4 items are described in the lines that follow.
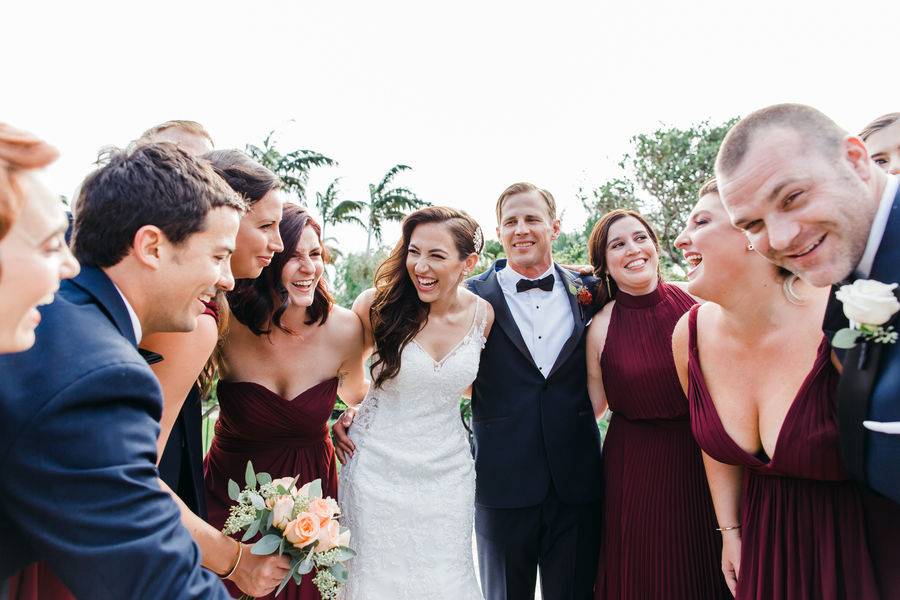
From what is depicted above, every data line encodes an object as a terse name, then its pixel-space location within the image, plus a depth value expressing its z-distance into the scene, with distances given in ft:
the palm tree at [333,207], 92.63
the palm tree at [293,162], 78.43
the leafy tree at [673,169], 49.75
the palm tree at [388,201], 94.02
